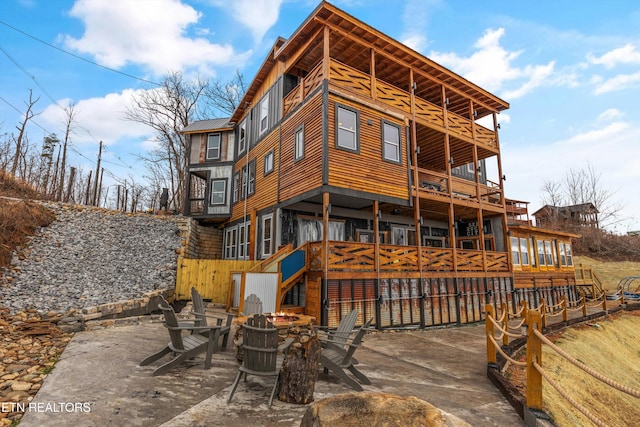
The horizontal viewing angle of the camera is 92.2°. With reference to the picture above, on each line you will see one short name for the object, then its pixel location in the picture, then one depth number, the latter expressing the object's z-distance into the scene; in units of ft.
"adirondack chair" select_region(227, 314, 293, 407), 14.17
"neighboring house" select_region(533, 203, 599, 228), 127.24
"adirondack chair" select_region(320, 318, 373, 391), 15.64
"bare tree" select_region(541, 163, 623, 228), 128.47
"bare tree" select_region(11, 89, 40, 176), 78.11
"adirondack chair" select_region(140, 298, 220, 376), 16.21
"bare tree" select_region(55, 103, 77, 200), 92.77
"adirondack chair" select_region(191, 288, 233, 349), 20.77
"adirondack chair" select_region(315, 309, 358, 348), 18.46
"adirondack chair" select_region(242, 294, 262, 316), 27.29
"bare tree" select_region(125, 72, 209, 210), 92.58
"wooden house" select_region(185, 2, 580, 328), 35.24
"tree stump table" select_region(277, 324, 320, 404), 13.67
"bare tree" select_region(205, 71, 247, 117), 100.26
